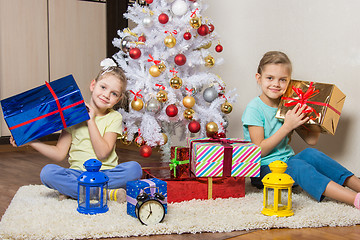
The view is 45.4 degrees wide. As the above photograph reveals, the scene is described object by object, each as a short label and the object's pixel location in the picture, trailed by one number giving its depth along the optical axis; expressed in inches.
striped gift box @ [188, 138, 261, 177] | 67.0
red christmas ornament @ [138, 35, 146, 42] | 92.7
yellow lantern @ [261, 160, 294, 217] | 58.1
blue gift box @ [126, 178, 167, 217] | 56.6
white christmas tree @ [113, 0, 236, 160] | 90.2
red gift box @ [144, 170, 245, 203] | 66.9
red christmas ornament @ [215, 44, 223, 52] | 97.3
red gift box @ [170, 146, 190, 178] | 71.9
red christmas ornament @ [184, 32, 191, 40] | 90.3
